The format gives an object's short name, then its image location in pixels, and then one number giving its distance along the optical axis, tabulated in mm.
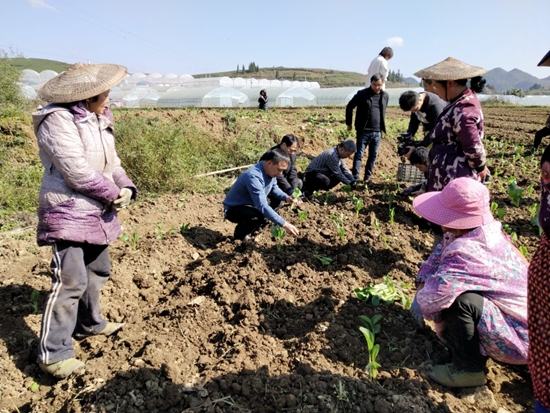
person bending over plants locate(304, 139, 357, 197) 6316
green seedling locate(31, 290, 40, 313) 3350
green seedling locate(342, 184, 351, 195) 6248
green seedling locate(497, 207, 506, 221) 4671
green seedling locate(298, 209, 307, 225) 4912
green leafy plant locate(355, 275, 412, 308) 3158
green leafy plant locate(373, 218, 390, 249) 4278
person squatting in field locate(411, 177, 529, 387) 2289
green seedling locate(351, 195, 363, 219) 5075
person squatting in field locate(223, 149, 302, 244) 4184
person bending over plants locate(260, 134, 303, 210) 5514
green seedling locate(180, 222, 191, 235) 4986
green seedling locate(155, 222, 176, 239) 4741
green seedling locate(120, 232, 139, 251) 4507
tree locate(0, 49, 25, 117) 11785
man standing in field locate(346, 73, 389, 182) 6996
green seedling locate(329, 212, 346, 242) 4359
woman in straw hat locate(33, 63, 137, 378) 2469
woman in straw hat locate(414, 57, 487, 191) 3363
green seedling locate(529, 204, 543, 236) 4701
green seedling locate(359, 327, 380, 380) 2379
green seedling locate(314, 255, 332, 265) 3857
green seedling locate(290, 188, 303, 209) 5574
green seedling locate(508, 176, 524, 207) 5242
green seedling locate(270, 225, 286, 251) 4156
